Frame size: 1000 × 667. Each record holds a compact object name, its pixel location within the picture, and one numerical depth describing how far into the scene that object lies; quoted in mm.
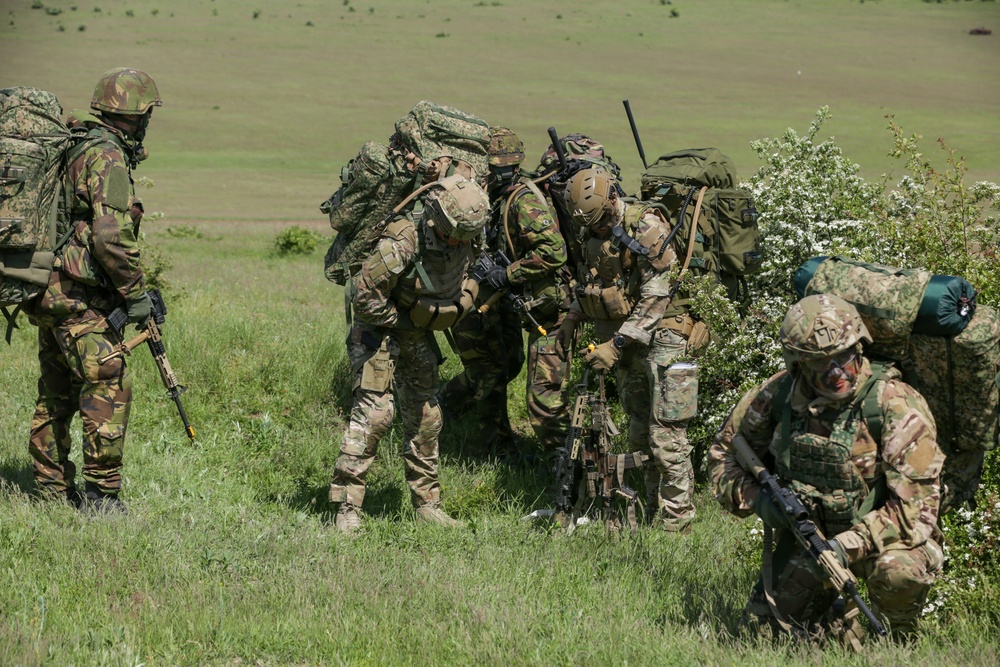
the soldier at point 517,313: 17031
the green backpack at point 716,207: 15609
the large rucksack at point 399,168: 15953
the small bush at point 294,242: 41937
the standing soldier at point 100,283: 13414
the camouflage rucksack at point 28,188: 12930
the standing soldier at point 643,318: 14391
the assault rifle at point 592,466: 14398
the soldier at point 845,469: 9609
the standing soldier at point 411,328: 13750
